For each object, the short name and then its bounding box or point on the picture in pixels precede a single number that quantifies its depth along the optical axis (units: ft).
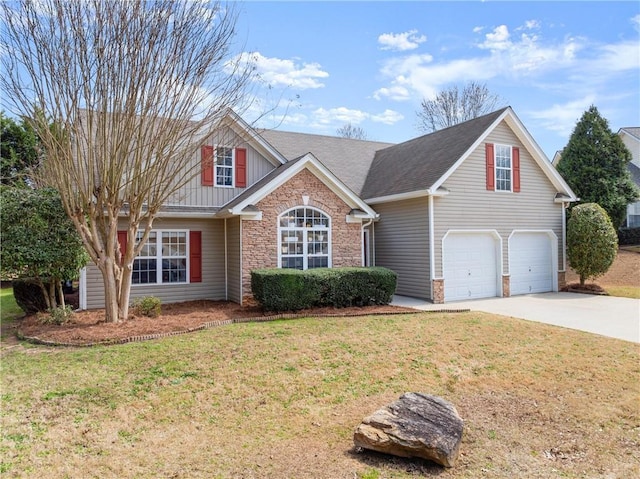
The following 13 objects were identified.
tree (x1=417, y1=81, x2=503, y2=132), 117.29
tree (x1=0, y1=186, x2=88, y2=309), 32.45
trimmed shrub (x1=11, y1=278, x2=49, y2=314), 37.47
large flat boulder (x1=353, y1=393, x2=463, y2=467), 14.85
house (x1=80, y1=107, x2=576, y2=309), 43.50
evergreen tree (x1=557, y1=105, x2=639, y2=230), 70.03
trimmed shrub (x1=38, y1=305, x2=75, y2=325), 33.14
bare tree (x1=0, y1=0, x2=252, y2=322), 28.86
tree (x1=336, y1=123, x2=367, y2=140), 137.79
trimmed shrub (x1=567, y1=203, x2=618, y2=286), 52.29
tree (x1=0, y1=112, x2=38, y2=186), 69.74
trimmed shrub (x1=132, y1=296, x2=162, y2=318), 36.35
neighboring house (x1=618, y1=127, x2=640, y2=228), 90.68
